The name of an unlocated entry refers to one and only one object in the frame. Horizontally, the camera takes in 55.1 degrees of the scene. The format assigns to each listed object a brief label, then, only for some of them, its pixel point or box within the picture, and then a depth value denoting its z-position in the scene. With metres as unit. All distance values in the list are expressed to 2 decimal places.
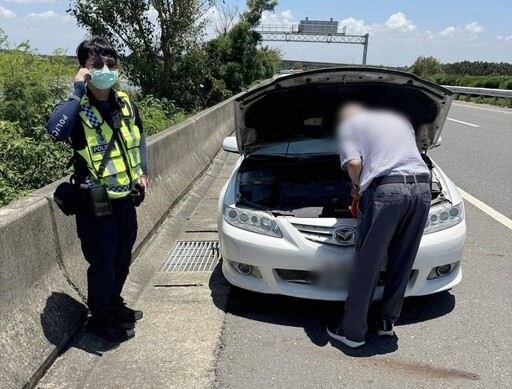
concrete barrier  2.71
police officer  3.01
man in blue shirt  3.19
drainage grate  4.71
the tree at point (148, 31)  11.61
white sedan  3.59
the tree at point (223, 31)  25.29
